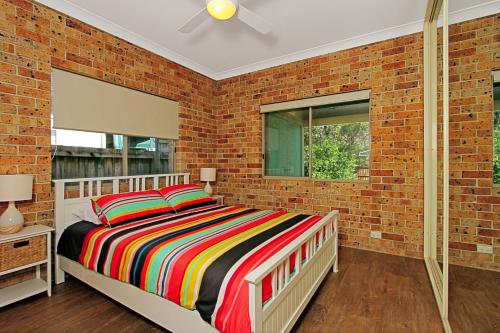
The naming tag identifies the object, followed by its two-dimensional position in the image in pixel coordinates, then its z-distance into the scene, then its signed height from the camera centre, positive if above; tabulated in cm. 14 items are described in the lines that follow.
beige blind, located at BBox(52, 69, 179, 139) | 250 +67
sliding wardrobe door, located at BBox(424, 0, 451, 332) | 185 +15
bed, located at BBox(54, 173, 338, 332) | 130 -67
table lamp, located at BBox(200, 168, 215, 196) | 393 -14
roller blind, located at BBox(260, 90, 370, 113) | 324 +92
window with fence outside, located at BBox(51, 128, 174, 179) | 256 +14
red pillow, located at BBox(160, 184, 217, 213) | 287 -37
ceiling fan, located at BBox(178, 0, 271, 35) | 197 +128
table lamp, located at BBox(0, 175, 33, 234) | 195 -24
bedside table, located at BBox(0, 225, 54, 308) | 188 -72
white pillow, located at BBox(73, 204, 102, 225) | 232 -46
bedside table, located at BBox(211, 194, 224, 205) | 394 -52
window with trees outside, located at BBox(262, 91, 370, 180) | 331 +41
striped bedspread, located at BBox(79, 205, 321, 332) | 132 -57
